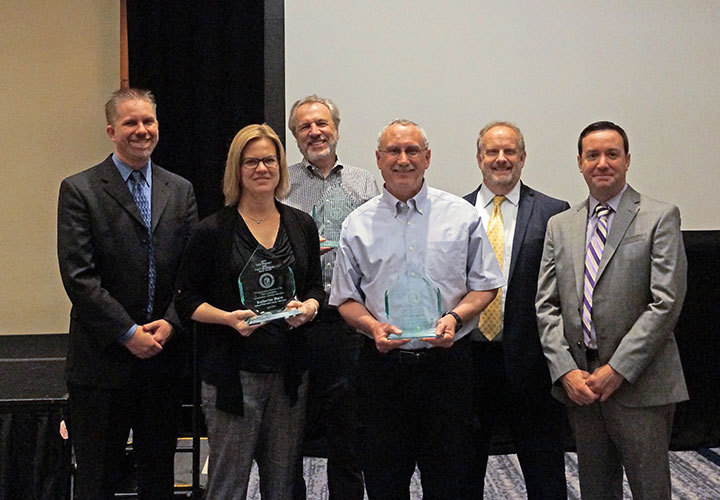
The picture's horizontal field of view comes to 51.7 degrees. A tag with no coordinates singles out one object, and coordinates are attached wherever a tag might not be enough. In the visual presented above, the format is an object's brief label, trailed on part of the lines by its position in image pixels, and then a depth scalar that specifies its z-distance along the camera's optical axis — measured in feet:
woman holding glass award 7.48
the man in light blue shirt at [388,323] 7.67
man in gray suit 7.73
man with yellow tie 8.77
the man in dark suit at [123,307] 7.98
